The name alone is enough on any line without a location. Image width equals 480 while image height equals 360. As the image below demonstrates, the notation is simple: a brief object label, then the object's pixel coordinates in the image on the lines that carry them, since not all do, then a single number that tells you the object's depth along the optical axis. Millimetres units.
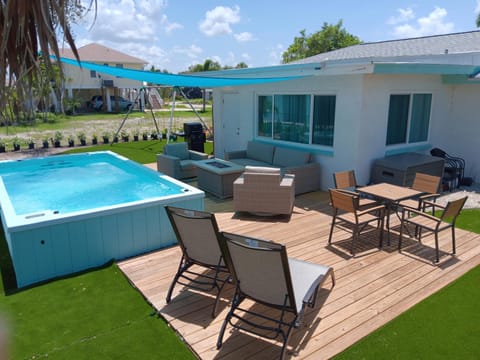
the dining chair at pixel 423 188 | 5938
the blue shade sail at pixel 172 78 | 7367
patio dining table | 5629
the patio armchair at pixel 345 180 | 6487
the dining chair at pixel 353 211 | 5305
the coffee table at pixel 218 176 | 8258
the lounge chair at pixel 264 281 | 3125
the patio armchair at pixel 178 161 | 9539
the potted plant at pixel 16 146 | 14745
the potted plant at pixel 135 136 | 17184
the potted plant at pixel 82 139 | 15953
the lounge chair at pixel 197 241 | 3977
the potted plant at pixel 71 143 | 15635
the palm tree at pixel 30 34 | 1452
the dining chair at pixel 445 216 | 4902
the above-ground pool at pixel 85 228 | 4672
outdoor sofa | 8469
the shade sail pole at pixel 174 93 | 13211
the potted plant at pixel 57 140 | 15566
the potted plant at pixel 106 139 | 16469
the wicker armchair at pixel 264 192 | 6883
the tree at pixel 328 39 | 48281
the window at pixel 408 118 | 8641
